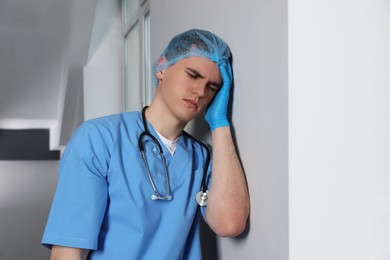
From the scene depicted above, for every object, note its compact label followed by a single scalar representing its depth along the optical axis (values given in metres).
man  1.02
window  2.66
